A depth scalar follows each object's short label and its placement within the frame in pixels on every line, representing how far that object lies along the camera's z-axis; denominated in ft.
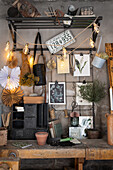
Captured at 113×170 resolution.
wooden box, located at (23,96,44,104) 8.30
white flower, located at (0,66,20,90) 9.45
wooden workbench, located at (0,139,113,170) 6.46
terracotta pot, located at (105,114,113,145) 6.91
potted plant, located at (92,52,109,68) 8.88
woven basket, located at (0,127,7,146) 6.75
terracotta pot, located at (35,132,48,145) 6.98
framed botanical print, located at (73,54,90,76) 9.52
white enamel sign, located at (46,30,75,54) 9.70
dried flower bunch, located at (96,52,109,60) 8.85
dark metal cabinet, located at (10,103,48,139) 8.09
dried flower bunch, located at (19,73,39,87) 8.70
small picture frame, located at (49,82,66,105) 9.30
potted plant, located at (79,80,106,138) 8.28
